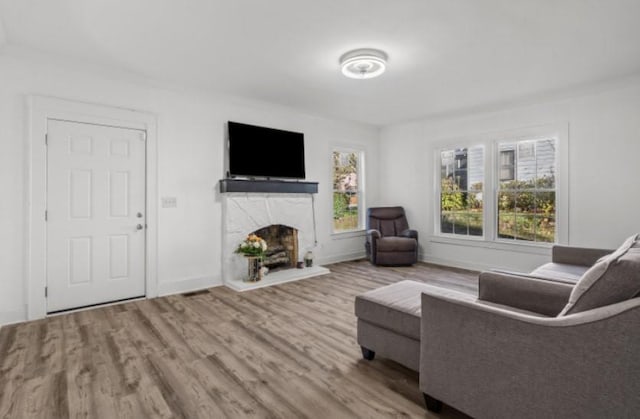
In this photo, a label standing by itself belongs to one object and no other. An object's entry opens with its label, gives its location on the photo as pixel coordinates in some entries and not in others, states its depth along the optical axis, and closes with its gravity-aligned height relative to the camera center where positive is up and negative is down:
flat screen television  4.63 +0.83
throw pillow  1.32 -0.31
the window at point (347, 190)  6.19 +0.35
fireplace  4.59 -0.35
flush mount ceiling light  3.24 +1.48
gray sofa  1.22 -0.63
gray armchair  5.64 -0.53
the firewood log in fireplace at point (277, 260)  5.16 -0.85
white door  3.40 -0.09
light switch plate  4.11 +0.06
